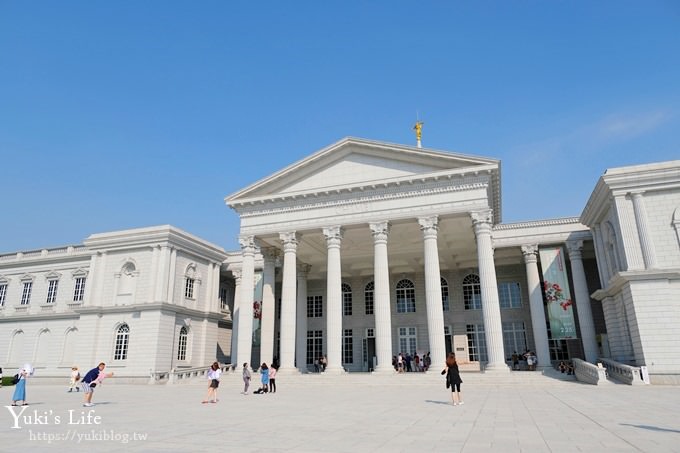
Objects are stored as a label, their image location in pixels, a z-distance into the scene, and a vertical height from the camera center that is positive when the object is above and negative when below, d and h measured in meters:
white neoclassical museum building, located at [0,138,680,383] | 22.36 +4.84
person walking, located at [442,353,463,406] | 13.22 -1.00
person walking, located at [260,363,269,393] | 19.98 -1.33
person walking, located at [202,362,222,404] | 15.62 -1.24
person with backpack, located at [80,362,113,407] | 14.45 -1.02
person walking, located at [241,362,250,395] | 20.06 -1.30
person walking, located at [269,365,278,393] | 20.44 -1.53
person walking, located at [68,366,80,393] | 23.39 -1.43
